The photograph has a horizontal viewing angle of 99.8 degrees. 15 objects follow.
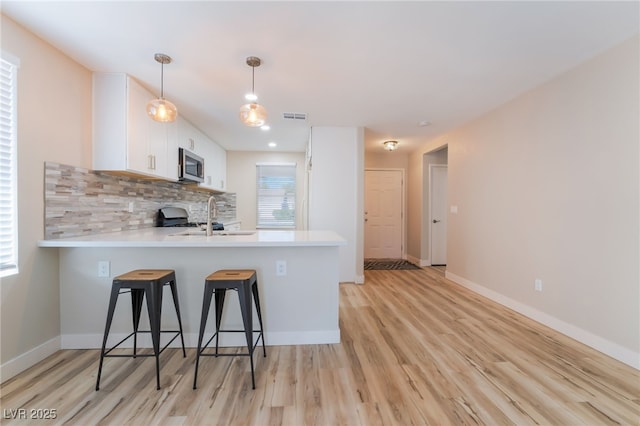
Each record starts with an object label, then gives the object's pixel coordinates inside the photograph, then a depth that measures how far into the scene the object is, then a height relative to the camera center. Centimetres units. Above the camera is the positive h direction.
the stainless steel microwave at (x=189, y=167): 357 +64
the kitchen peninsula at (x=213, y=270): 216 -59
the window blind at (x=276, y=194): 593 +38
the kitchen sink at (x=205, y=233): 245 -21
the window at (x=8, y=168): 176 +28
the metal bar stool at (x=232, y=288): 175 -55
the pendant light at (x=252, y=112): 223 +82
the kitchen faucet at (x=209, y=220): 240 -8
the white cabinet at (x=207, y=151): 370 +99
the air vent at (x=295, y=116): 355 +129
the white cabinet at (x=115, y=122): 246 +82
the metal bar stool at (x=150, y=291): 173 -53
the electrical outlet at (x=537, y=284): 273 -74
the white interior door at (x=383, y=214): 602 -5
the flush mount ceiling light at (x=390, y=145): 493 +124
